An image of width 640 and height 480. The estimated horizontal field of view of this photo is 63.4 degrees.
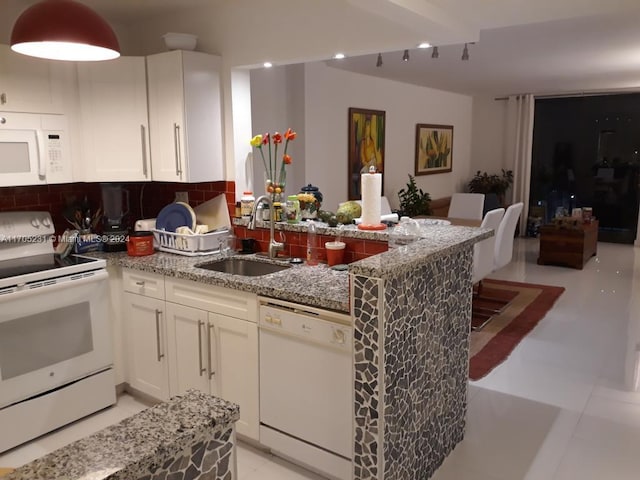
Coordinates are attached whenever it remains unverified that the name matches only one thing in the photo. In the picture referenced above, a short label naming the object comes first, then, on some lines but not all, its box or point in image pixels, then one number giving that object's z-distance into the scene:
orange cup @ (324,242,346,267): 2.89
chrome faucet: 3.15
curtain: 8.98
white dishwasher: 2.27
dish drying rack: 3.31
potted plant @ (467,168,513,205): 9.16
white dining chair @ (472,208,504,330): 4.61
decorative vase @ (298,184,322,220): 3.28
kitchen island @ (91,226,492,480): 2.05
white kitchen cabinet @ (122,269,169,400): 3.04
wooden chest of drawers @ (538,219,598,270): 6.80
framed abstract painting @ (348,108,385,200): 6.16
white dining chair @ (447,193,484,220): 6.62
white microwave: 2.97
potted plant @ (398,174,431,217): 6.96
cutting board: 3.63
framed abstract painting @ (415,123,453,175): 7.89
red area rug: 3.92
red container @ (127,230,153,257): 3.30
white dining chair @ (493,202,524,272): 5.08
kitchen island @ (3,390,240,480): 0.93
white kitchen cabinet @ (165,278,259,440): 2.62
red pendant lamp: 1.81
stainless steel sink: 3.10
